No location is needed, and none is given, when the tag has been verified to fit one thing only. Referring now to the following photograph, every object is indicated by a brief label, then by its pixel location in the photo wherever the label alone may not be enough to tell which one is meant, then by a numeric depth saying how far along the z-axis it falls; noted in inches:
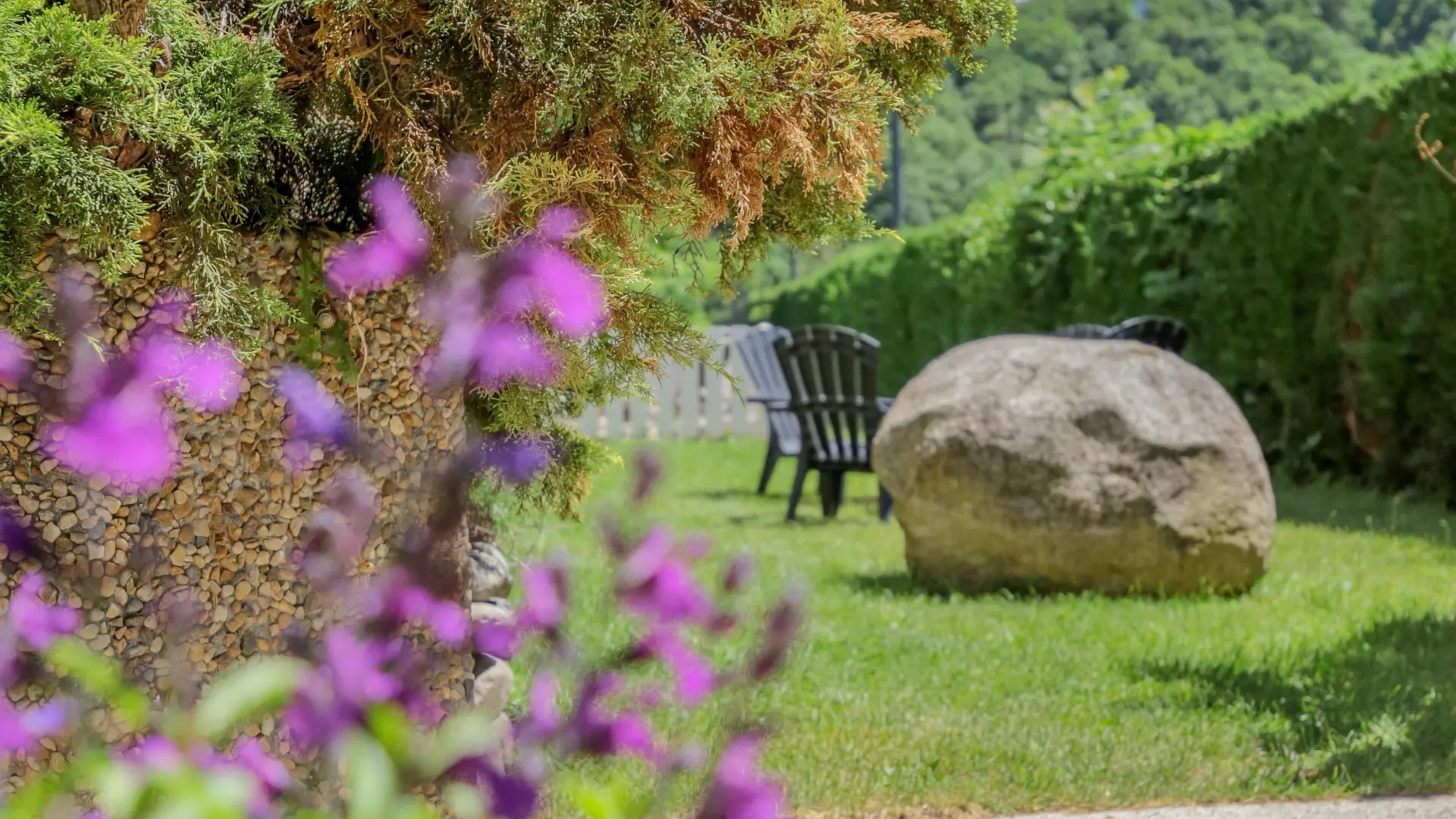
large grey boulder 508.8
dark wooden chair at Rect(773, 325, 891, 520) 597.7
